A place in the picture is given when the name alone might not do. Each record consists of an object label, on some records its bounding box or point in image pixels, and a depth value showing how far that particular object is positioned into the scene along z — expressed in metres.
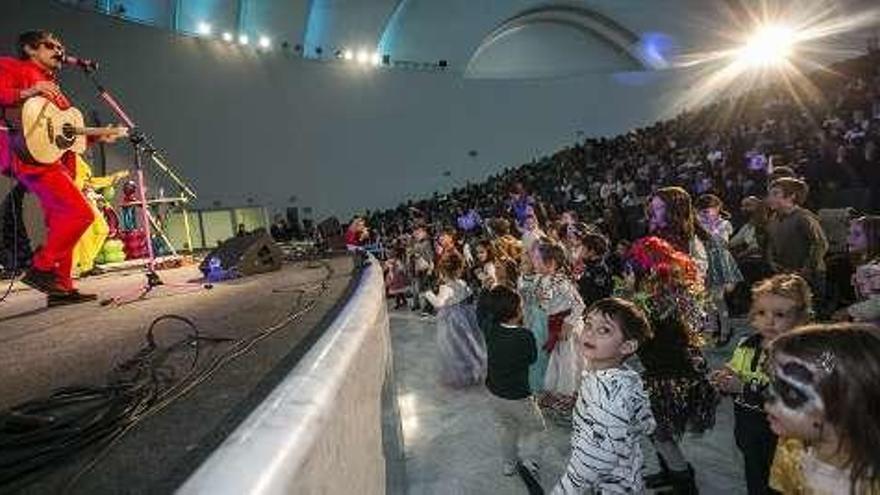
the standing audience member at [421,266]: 10.32
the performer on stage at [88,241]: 5.67
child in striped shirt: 2.60
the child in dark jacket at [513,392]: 3.75
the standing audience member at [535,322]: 4.83
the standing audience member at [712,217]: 6.56
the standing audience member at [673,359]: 3.48
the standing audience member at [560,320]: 4.43
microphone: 4.40
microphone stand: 4.75
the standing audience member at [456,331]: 5.71
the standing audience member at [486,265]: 6.20
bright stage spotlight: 21.34
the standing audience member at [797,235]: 4.95
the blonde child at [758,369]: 2.52
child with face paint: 1.65
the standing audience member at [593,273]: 5.83
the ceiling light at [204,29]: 18.47
